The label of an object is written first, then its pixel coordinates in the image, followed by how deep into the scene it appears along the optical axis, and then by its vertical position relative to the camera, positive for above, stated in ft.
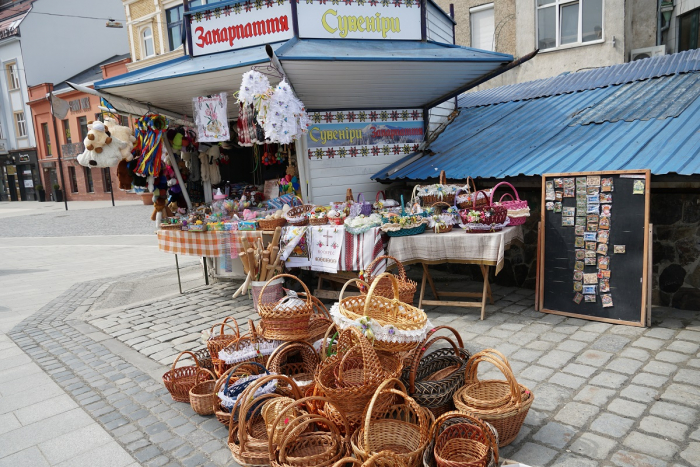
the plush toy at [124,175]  27.72 +0.24
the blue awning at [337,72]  21.35 +4.63
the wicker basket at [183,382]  14.05 -6.19
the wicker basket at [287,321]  14.08 -4.54
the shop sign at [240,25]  22.74 +7.37
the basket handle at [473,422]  9.18 -5.45
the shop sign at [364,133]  25.64 +1.82
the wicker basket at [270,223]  22.70 -2.53
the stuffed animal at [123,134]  26.40 +2.57
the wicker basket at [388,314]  11.37 -4.03
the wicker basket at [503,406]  10.41 -5.63
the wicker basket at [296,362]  13.42 -5.68
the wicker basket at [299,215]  22.43 -2.24
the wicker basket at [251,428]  10.46 -6.12
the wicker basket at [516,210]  19.66 -2.27
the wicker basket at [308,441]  9.71 -5.97
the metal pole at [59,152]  97.17 +6.58
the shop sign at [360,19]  22.71 +7.30
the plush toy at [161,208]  29.04 -1.90
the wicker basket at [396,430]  9.68 -5.80
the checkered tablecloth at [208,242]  23.45 -3.39
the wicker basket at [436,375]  11.23 -5.50
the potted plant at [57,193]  104.90 -2.15
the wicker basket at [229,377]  12.11 -5.69
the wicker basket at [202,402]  12.99 -6.27
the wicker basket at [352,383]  10.20 -4.83
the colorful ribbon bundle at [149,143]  27.04 +2.03
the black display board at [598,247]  16.88 -3.64
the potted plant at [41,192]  110.73 -1.78
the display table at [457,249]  18.56 -3.65
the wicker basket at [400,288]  16.12 -4.32
